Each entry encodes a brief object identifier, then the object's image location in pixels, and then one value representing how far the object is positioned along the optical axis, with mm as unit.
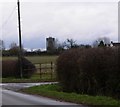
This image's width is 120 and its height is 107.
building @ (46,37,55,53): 87312
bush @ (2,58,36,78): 50669
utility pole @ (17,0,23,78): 49506
